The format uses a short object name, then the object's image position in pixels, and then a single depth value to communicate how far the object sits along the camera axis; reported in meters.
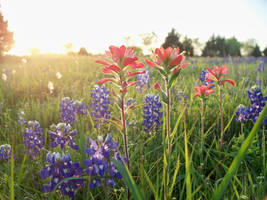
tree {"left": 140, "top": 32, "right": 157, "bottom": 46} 52.69
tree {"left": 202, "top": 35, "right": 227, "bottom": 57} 46.96
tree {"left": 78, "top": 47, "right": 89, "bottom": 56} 30.00
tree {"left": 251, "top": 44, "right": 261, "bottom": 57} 54.64
